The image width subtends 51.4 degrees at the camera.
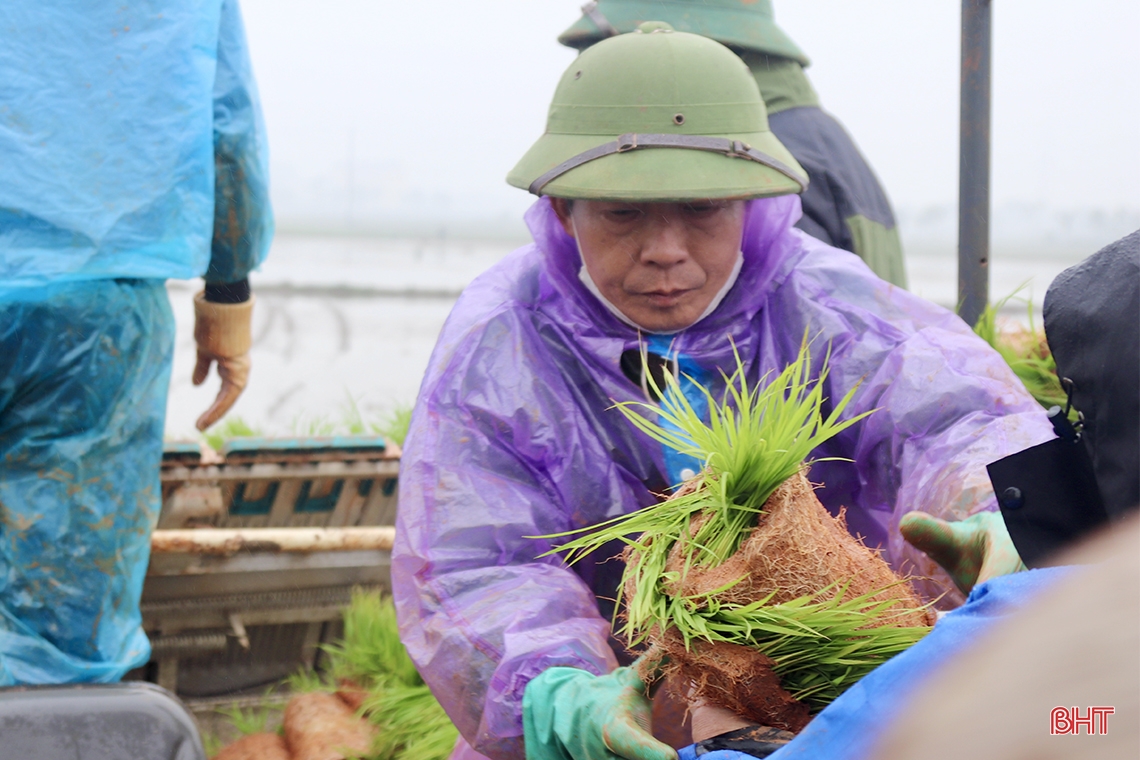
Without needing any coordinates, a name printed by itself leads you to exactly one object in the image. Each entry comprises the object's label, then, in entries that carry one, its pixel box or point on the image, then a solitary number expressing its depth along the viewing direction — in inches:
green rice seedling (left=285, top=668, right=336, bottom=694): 131.0
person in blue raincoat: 100.7
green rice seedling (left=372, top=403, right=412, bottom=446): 165.5
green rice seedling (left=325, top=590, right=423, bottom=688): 121.4
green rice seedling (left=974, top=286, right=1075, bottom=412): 110.6
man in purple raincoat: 69.1
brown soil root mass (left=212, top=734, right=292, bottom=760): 116.0
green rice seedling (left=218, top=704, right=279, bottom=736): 127.7
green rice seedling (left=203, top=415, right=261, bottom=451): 170.7
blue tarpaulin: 35.2
